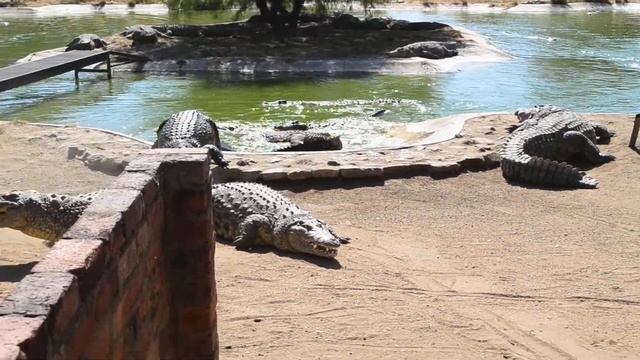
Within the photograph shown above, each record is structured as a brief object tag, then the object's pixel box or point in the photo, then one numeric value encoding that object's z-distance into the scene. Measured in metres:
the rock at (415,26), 22.42
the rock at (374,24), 22.69
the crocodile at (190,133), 7.89
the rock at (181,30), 21.45
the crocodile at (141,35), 19.86
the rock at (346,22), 22.86
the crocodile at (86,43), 18.50
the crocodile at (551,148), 7.62
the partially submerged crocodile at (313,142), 9.09
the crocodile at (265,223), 5.54
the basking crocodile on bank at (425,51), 17.92
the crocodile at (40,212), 5.11
